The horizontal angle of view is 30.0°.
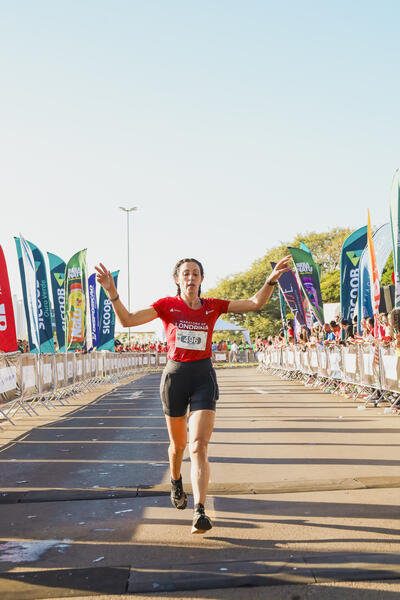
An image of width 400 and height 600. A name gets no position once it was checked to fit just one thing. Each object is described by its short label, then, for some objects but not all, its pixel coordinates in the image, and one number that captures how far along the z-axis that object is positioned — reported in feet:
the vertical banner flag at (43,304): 71.51
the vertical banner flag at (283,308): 109.74
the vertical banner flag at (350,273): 71.61
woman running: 17.75
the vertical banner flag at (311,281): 84.28
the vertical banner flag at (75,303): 85.46
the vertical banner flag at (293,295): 90.53
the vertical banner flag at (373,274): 58.49
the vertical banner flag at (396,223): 48.55
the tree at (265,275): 242.58
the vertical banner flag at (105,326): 107.86
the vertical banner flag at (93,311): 106.11
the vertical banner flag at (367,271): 62.28
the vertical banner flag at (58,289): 82.43
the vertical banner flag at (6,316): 50.24
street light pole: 233.19
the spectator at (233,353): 201.61
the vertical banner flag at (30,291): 70.49
